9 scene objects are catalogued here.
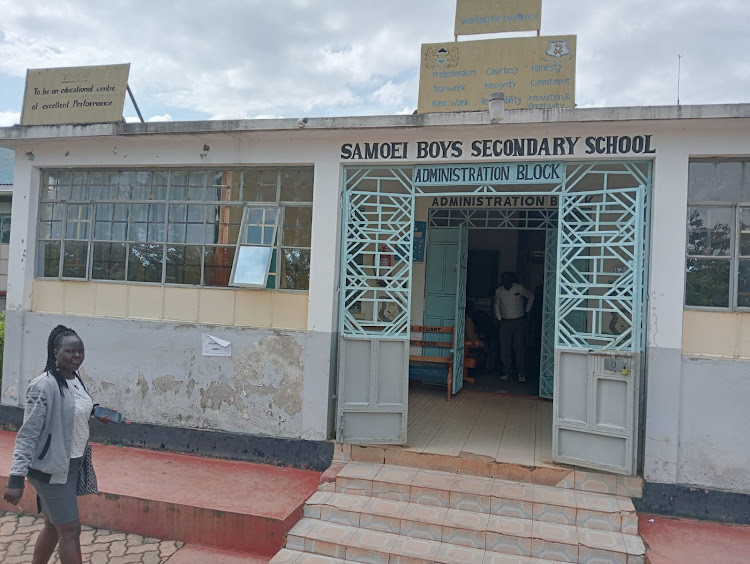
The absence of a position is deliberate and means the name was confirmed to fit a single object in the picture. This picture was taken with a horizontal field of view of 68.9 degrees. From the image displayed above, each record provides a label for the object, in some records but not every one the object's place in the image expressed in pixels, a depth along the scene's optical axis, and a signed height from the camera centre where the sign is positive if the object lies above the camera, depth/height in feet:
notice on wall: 19.16 -2.13
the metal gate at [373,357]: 17.75 -2.10
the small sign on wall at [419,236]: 25.88 +2.81
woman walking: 10.78 -3.41
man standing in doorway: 27.32 -0.91
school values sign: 17.25 +7.29
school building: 15.43 +0.48
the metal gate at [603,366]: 15.35 -1.79
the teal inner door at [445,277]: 25.84 +0.90
